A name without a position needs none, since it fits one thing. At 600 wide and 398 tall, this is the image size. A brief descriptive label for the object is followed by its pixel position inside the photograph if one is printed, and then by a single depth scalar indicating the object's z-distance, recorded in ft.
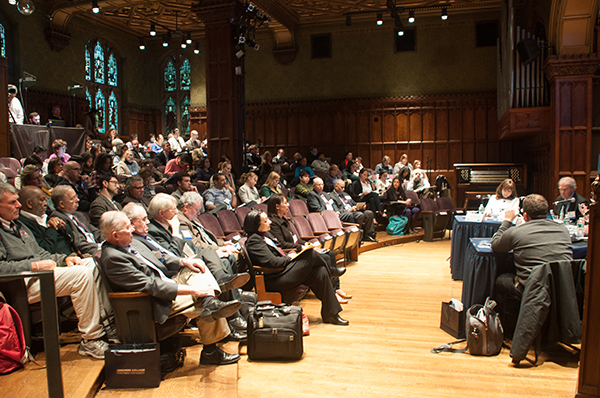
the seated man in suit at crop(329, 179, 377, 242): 25.86
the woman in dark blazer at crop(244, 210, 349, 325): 13.58
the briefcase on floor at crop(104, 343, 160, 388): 9.06
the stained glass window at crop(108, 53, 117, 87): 48.67
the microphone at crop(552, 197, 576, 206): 16.79
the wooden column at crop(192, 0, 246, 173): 31.86
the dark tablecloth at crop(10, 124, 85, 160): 26.09
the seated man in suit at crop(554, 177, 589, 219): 16.71
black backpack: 11.19
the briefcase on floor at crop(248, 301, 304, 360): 10.90
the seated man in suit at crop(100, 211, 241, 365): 9.20
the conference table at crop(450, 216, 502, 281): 17.06
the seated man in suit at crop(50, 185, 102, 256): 12.27
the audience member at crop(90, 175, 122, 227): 14.84
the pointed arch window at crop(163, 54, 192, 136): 51.72
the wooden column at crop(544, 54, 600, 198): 27.89
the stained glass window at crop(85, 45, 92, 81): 45.91
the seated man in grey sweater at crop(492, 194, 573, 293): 11.03
